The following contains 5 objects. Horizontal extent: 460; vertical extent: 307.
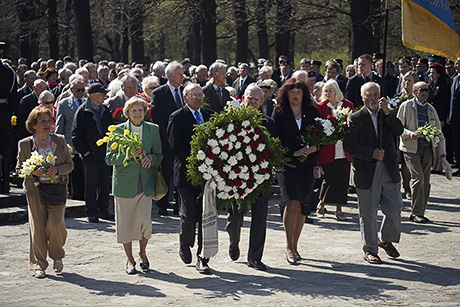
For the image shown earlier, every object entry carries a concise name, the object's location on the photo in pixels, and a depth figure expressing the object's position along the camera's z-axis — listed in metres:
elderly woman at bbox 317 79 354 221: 12.04
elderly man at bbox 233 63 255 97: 19.71
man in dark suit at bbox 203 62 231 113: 13.38
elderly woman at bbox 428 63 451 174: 17.42
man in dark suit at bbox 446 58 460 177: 17.02
